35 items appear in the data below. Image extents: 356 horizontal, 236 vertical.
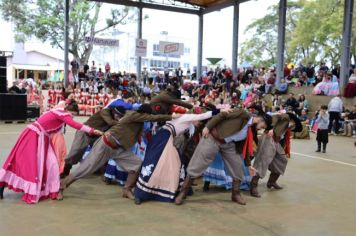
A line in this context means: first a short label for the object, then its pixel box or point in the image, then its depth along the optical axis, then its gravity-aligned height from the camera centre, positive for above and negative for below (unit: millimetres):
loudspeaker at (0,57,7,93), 16453 -173
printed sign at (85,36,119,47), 24869 +1898
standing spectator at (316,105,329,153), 11617 -1292
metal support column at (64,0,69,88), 23823 +2124
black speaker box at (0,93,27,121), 16281 -1338
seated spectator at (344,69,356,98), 17844 -342
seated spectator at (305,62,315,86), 21573 +222
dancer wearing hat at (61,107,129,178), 6679 -1038
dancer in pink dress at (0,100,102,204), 5617 -1170
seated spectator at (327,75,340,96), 18714 -411
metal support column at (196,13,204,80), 28531 +2013
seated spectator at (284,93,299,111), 18703 -1058
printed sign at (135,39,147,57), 25177 +1571
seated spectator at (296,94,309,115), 18497 -1101
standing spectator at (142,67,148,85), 28256 -8
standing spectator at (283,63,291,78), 23119 +342
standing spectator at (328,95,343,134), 16453 -1194
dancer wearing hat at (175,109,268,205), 5754 -938
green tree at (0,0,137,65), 34188 +4240
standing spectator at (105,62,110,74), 28531 +330
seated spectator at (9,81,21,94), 17466 -710
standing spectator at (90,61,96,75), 28141 +310
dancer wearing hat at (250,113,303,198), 6570 -1121
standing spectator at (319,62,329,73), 21131 +558
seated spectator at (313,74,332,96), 19000 -335
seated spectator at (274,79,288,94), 21312 -485
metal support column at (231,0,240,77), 25359 +2199
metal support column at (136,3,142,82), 26897 +2695
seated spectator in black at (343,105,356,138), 15992 -1642
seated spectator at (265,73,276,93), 22172 -264
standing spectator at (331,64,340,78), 20406 +354
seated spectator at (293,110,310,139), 15008 -1920
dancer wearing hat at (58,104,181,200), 5777 -922
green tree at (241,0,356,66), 32938 +3803
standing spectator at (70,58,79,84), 25945 +259
